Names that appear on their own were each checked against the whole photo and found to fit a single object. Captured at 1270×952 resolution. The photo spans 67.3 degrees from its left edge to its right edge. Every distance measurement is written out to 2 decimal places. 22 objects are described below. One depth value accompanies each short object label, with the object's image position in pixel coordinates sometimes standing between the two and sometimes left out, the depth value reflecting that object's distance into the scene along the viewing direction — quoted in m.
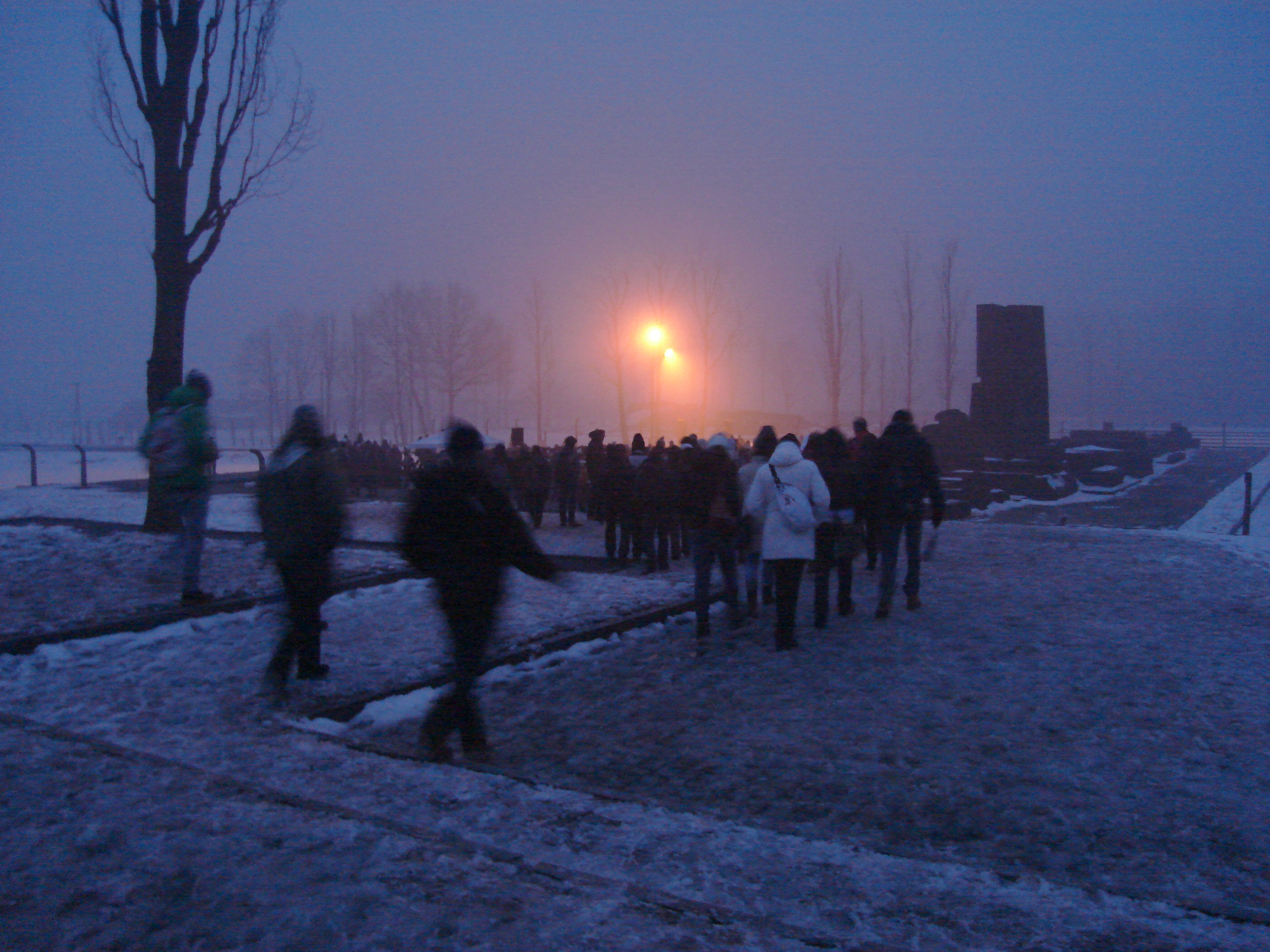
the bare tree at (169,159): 12.68
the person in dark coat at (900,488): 8.86
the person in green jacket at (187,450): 8.00
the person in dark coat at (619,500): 12.80
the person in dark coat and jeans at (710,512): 8.08
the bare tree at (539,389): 50.06
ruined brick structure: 28.50
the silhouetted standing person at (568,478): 17.77
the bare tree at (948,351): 51.66
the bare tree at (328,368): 72.12
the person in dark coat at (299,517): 6.02
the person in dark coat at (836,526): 8.54
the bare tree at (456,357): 53.53
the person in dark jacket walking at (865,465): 9.49
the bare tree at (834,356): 48.47
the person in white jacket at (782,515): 7.63
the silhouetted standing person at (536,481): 18.08
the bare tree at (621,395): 45.81
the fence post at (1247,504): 17.03
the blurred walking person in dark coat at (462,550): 5.05
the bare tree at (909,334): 52.34
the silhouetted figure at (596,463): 16.80
